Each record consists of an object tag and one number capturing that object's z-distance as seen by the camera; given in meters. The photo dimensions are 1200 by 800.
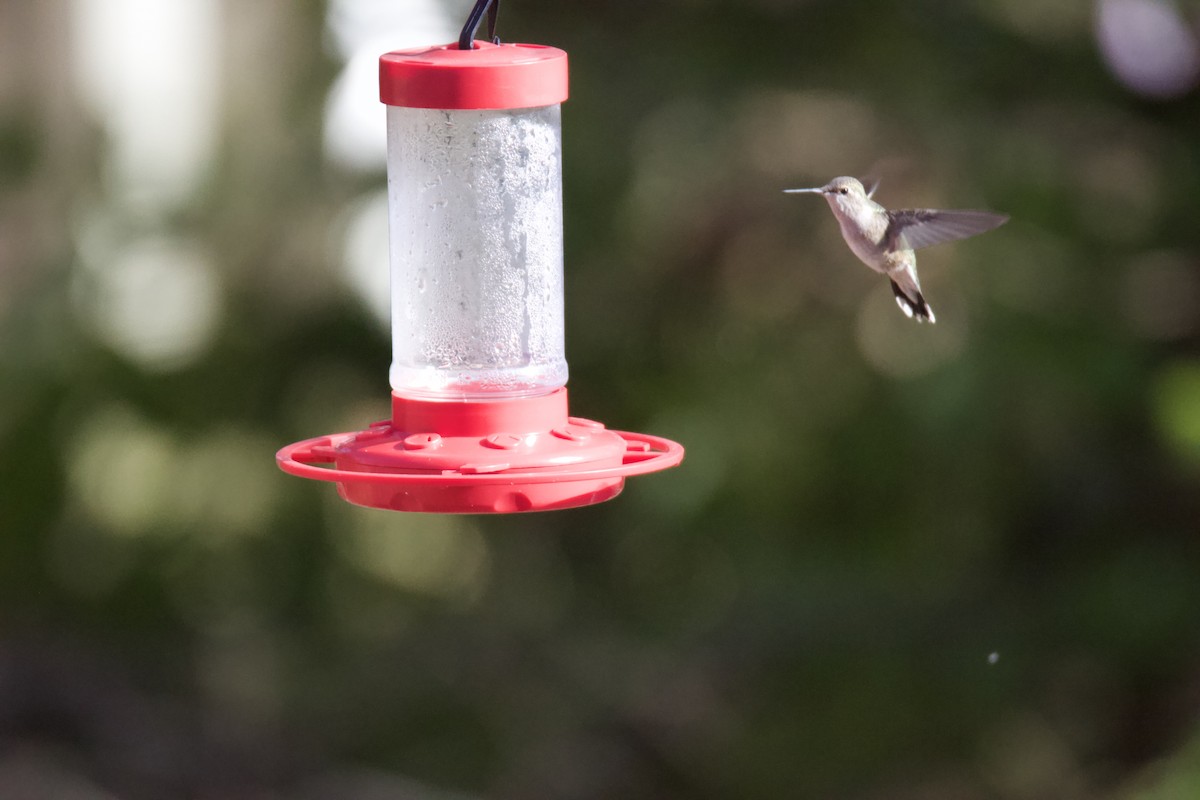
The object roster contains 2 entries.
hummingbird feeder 4.69
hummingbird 6.25
